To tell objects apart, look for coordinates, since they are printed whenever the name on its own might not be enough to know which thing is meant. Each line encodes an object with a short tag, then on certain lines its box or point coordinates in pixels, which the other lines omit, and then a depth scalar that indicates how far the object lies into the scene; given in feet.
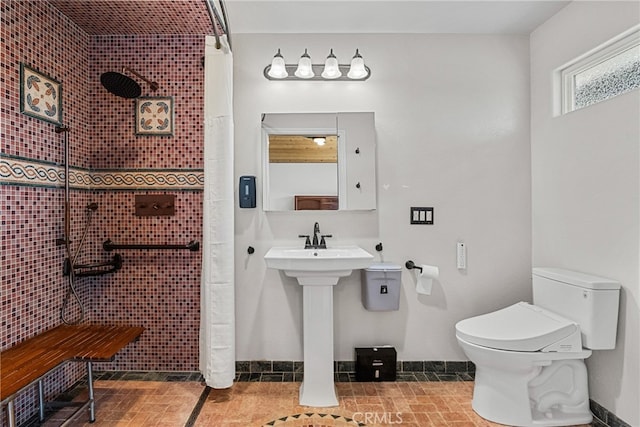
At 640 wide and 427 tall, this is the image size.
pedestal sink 6.64
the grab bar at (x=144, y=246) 7.61
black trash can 7.57
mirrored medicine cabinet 7.81
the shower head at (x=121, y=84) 6.81
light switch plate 7.98
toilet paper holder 7.92
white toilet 5.78
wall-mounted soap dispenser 7.68
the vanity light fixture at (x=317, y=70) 7.42
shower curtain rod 6.06
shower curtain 6.83
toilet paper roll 7.54
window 5.99
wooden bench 4.64
